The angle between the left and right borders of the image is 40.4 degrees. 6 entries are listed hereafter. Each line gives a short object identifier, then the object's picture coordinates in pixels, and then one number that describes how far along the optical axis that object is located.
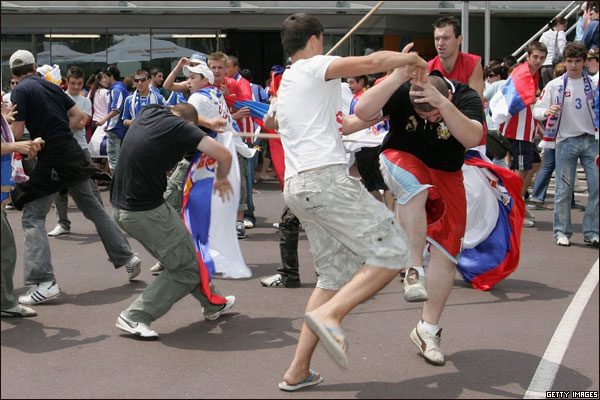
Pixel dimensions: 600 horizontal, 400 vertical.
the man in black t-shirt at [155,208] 5.56
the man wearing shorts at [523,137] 10.38
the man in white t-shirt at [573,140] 8.91
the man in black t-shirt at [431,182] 4.92
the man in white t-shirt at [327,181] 4.15
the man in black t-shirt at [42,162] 6.59
